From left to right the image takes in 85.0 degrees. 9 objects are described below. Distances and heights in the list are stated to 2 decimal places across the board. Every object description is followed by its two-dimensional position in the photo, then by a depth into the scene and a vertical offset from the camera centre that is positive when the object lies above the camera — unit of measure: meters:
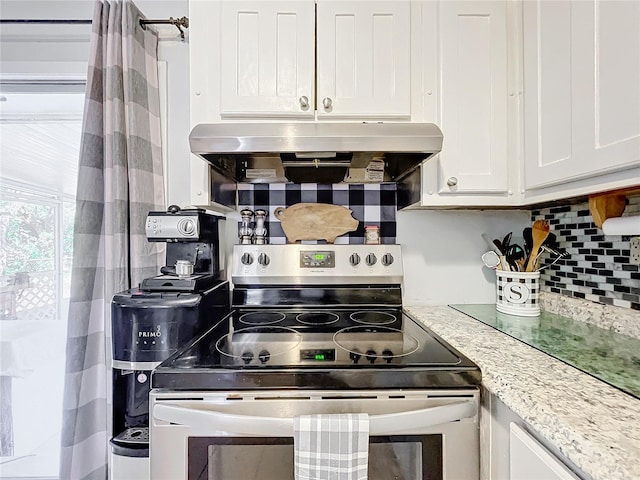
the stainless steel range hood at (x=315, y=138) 1.05 +0.33
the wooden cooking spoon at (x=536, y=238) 1.33 +0.03
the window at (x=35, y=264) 1.48 -0.07
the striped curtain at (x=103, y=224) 1.24 +0.08
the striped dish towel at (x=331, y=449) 0.75 -0.44
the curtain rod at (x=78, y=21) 1.38 +0.90
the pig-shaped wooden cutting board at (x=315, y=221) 1.49 +0.11
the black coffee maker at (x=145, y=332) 0.99 -0.25
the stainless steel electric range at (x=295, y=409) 0.79 -0.37
